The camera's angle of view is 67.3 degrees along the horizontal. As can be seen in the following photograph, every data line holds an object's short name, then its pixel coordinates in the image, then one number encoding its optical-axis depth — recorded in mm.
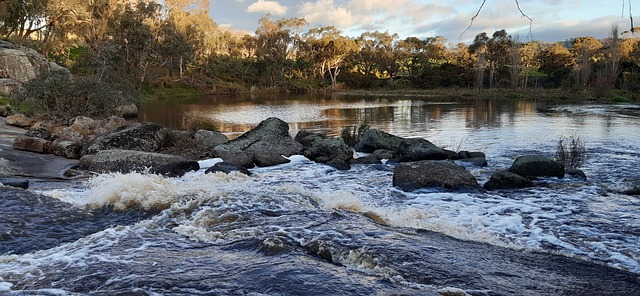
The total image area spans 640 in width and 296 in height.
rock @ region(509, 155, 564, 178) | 12055
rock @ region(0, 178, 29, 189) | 9493
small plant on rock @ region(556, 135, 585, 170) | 13594
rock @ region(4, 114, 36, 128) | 20484
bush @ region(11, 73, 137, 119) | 20016
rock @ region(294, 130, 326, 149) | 17786
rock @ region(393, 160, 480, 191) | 10945
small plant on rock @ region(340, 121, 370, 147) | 18938
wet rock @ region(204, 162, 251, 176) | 11931
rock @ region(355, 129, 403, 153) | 16922
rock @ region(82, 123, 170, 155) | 14688
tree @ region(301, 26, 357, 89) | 81562
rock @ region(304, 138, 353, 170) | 14805
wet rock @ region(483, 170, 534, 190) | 11023
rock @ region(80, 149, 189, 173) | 11938
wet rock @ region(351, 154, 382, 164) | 14586
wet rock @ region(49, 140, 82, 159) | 14477
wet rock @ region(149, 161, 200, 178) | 11988
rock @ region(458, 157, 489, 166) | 14391
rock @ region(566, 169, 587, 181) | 11928
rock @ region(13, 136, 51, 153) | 14750
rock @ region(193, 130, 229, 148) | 17094
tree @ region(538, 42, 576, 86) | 64125
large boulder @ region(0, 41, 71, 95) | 32728
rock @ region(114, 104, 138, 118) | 28094
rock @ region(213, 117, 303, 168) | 14273
